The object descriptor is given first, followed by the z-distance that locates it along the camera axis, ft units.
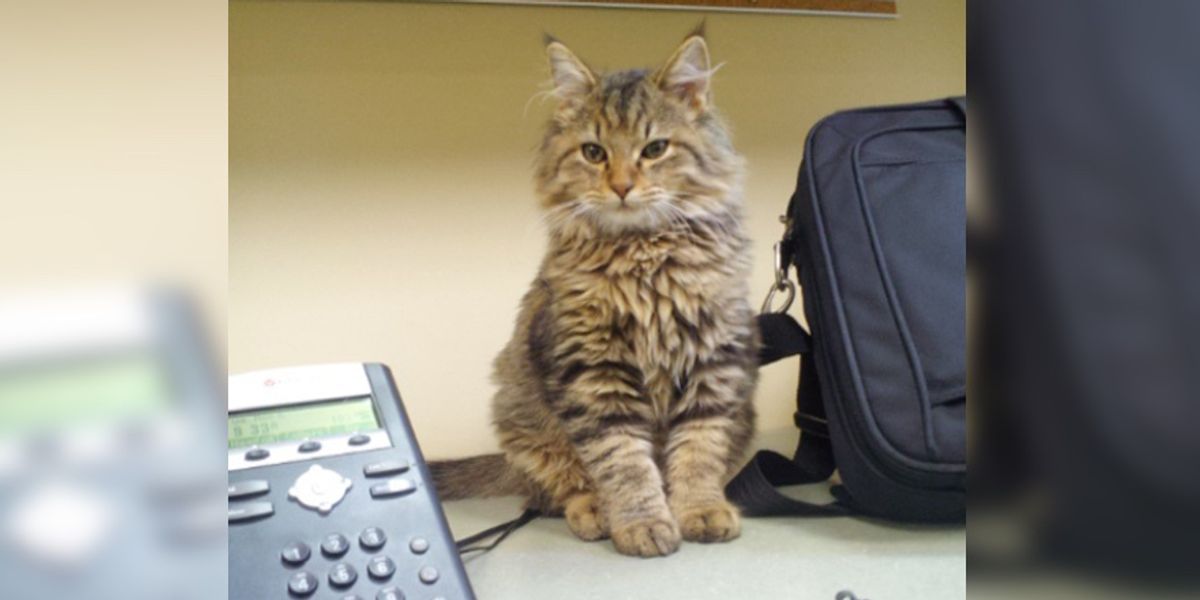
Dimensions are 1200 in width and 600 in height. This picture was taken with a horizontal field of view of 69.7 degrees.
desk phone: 1.73
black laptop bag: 2.36
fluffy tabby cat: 2.63
